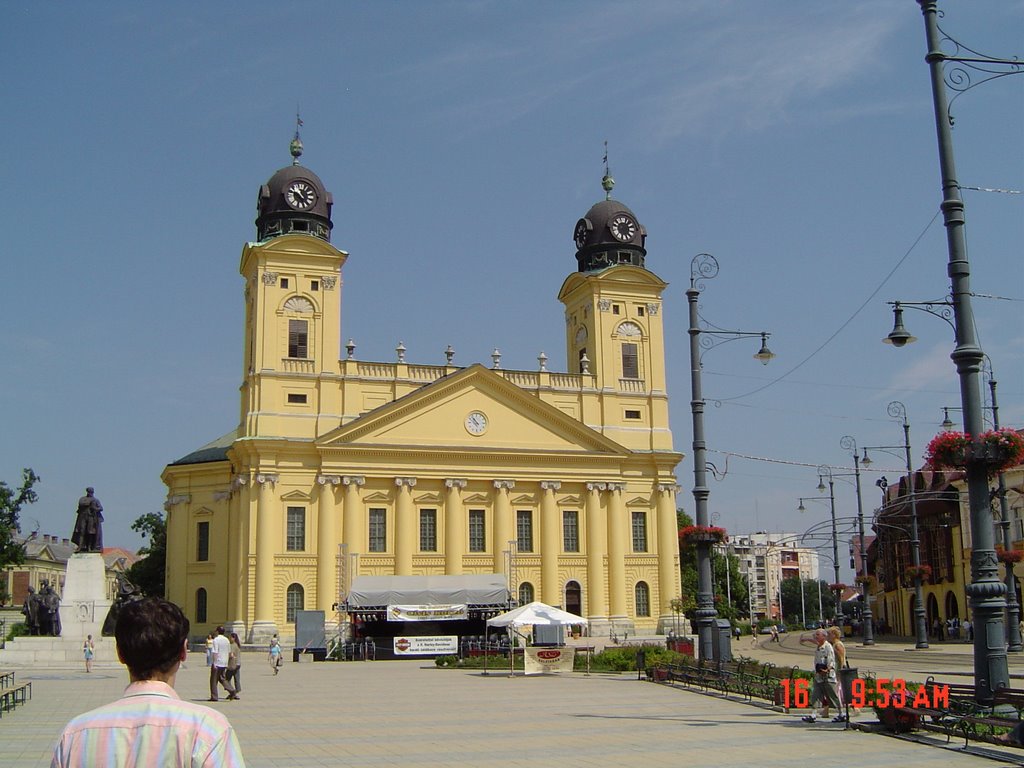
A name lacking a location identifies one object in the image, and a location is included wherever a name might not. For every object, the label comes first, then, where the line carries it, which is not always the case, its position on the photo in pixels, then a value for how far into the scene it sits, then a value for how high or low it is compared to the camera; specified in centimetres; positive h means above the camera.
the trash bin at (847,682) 1736 -183
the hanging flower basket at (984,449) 1517 +164
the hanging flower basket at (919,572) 4675 -23
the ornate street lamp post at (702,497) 2423 +163
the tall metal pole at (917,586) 4441 -82
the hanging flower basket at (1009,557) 4234 +34
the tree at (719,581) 7446 -88
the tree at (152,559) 7388 +128
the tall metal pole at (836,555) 4962 +60
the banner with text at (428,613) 4900 -180
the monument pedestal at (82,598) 3728 -68
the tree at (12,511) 6569 +417
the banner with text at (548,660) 3172 -260
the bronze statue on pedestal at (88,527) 3822 +182
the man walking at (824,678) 1725 -177
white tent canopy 3384 -142
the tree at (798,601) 15875 -479
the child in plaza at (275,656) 3634 -269
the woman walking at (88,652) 3450 -236
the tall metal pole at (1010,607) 3791 -147
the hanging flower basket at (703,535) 2489 +82
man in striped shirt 386 -57
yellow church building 5622 +547
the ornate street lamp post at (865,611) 4992 -213
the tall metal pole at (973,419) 1473 +205
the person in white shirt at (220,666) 2364 -193
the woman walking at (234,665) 2395 -196
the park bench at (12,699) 2064 -240
